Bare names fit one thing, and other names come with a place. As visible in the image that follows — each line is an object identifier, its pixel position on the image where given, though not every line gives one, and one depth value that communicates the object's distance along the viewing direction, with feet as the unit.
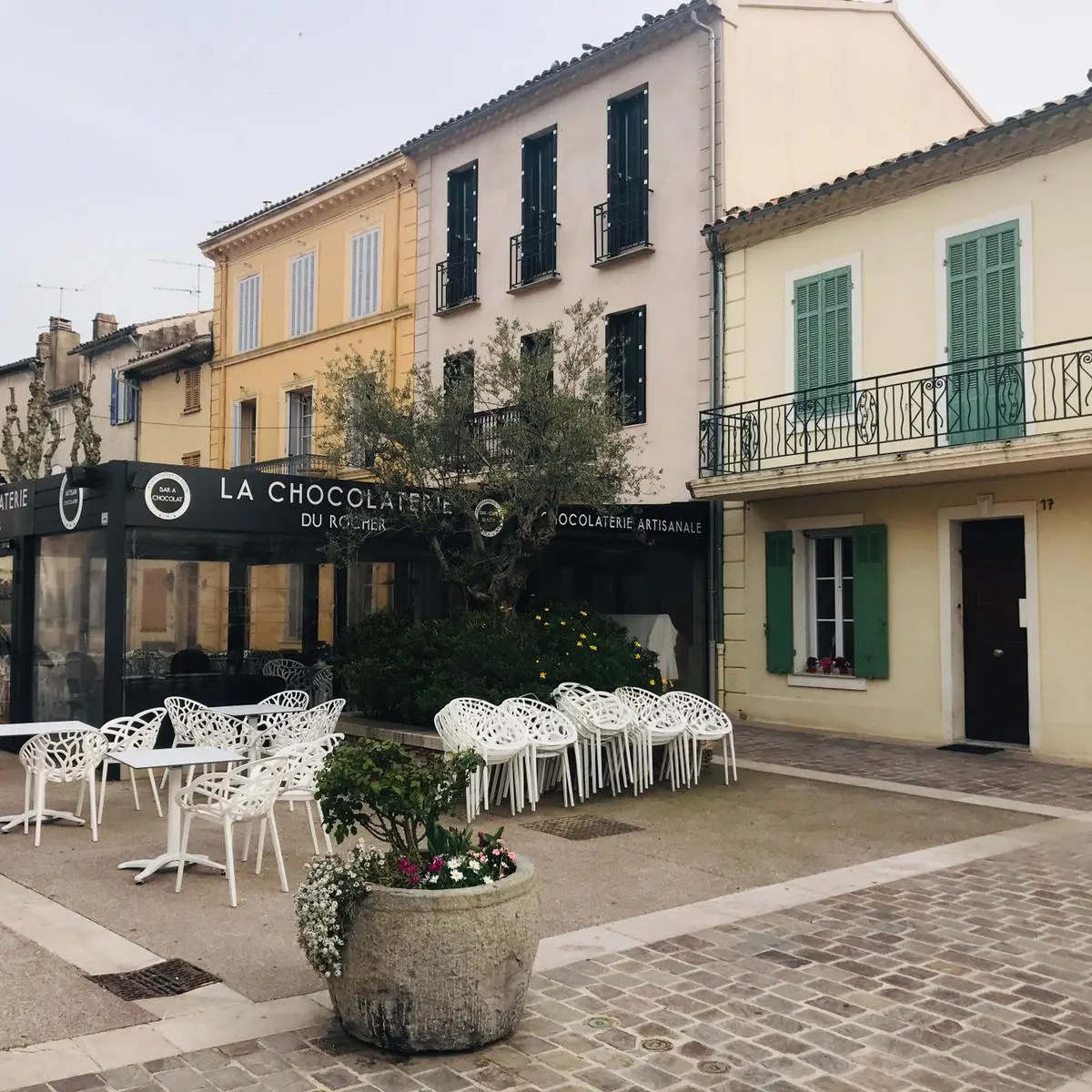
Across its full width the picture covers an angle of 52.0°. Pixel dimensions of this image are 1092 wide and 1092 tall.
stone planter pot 12.46
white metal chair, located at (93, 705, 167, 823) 26.25
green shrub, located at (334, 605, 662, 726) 31.27
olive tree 33.88
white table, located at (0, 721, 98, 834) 25.22
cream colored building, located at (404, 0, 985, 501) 48.34
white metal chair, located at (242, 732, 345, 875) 21.25
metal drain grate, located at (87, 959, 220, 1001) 14.62
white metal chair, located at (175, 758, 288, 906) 19.71
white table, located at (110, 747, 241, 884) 20.98
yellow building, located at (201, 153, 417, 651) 63.10
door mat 37.29
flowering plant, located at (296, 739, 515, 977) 12.91
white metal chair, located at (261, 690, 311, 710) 33.14
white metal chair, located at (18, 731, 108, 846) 24.14
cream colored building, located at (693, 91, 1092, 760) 35.88
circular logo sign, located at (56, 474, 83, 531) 35.66
